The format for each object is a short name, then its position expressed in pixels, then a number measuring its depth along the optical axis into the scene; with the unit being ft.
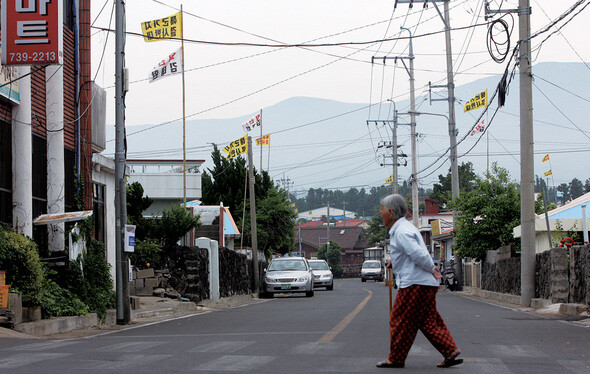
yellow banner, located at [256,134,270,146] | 154.75
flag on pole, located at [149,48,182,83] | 102.58
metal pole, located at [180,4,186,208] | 107.77
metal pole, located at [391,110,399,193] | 194.31
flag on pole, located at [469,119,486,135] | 132.75
